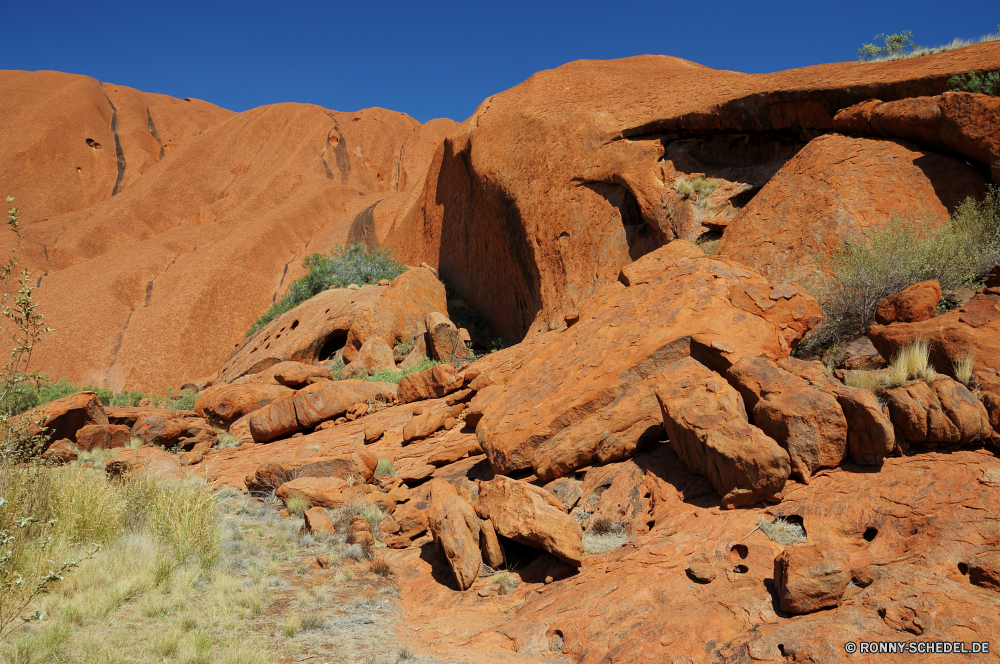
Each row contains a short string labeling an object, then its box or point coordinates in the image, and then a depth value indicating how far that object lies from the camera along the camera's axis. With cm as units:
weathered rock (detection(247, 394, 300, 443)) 1032
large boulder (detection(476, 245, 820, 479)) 593
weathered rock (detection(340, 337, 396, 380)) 1477
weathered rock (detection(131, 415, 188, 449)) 1105
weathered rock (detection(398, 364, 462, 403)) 1022
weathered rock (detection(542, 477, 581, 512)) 567
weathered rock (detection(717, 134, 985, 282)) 825
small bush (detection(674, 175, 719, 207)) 1134
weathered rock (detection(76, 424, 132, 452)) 1055
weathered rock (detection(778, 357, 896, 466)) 430
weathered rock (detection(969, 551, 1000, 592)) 324
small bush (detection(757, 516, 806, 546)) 408
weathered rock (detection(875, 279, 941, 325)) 583
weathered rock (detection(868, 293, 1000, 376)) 490
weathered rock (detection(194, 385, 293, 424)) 1203
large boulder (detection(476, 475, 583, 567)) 467
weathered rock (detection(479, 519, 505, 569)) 518
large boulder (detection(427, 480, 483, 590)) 498
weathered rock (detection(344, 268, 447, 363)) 1623
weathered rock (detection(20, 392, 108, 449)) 1065
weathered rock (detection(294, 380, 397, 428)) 1037
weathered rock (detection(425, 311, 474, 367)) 1493
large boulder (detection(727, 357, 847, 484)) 448
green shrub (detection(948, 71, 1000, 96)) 830
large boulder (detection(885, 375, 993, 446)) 425
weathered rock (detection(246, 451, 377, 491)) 777
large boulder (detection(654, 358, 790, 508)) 443
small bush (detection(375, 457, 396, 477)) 796
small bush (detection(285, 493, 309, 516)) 692
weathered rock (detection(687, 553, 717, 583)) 390
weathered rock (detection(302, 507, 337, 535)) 621
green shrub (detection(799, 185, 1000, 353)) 699
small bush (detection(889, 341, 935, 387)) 508
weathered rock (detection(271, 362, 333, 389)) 1268
